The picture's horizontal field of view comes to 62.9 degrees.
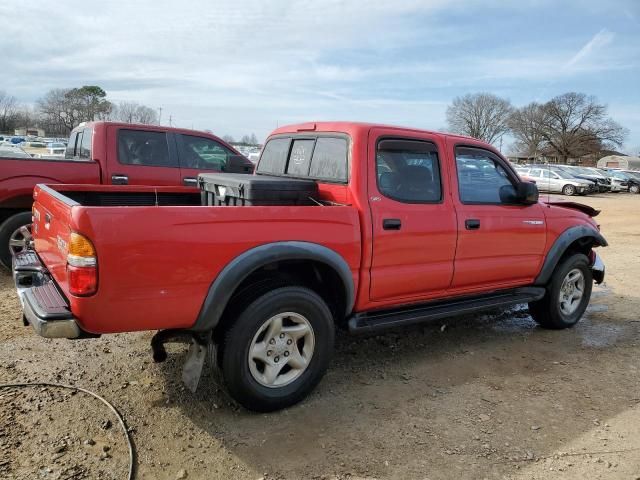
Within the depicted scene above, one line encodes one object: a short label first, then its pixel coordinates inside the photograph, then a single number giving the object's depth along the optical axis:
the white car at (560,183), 27.80
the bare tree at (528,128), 85.94
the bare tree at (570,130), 84.00
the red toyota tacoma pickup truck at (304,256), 2.82
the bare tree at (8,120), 82.00
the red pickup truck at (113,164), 6.10
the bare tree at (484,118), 89.06
